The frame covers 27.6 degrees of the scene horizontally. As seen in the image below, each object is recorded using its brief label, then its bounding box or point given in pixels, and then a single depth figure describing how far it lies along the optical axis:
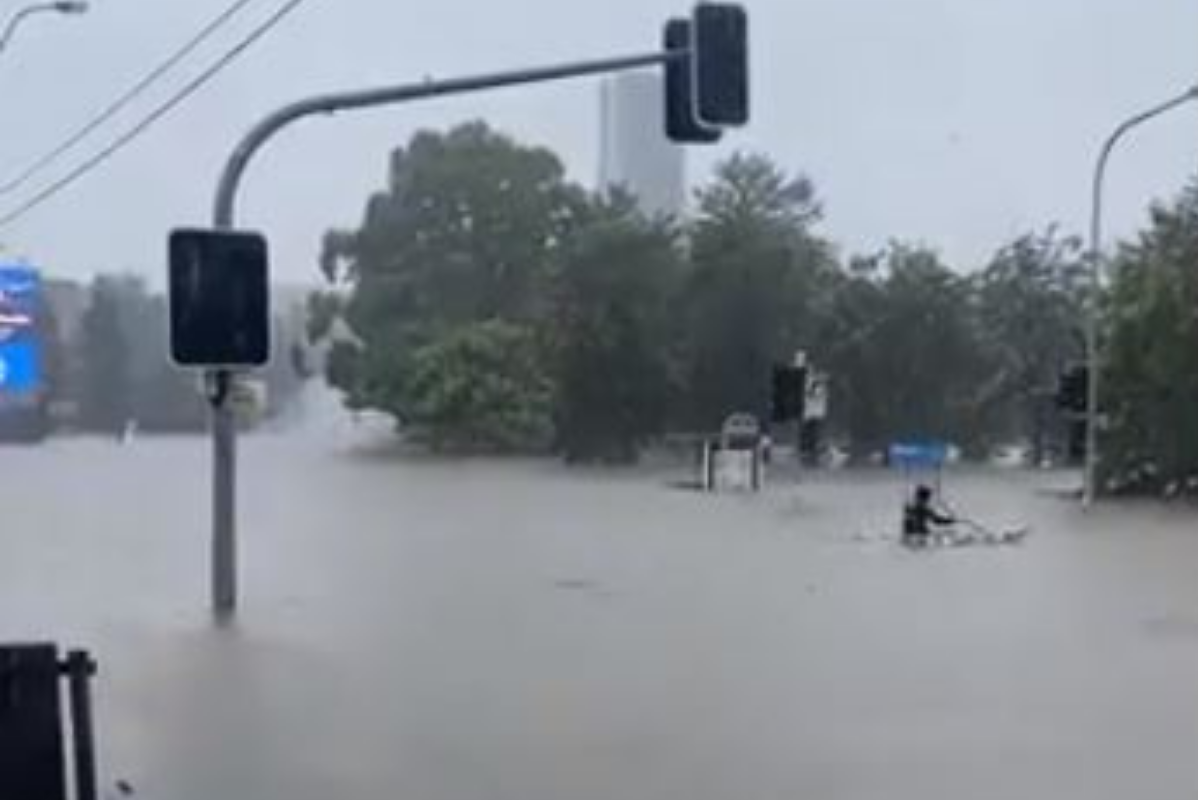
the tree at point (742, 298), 52.84
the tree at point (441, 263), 49.88
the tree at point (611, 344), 51.06
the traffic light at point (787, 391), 44.78
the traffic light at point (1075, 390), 42.97
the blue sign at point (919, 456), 39.91
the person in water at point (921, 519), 31.22
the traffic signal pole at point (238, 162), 17.67
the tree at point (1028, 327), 55.06
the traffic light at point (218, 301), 17.44
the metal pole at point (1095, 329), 40.38
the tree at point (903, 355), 53.22
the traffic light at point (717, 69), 15.57
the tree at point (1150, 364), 42.56
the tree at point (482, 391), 48.50
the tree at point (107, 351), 49.84
